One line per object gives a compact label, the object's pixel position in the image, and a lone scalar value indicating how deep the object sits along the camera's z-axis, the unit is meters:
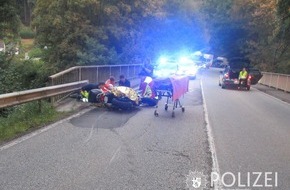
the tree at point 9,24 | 24.89
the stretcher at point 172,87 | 13.14
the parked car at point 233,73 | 29.47
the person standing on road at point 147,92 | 14.72
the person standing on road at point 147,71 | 18.04
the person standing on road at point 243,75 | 28.89
